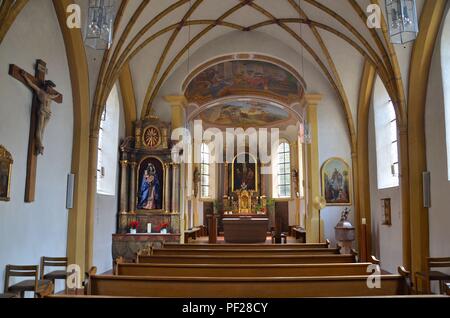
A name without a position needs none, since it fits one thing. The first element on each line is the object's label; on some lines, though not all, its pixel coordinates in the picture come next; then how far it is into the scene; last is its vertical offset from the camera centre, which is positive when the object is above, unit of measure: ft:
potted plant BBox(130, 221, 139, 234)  43.52 -2.08
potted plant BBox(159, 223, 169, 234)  44.18 -2.25
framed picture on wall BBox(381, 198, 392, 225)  38.91 -0.34
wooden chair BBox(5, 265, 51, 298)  21.75 -4.24
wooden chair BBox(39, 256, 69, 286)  25.75 -3.84
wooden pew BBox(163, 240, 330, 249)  31.54 -3.02
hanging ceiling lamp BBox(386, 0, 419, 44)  19.88 +9.22
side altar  44.27 +2.53
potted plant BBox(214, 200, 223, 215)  77.91 +0.02
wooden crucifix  25.46 +5.68
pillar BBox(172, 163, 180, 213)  45.11 +1.73
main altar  77.24 +3.39
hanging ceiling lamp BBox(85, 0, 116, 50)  20.39 +9.18
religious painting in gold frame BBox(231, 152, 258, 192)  82.07 +6.88
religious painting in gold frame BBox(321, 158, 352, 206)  46.78 +2.97
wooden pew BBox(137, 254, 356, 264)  24.47 -3.11
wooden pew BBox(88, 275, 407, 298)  16.76 -3.30
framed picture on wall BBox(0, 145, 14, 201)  22.25 +1.77
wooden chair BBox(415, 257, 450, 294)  24.58 -4.01
